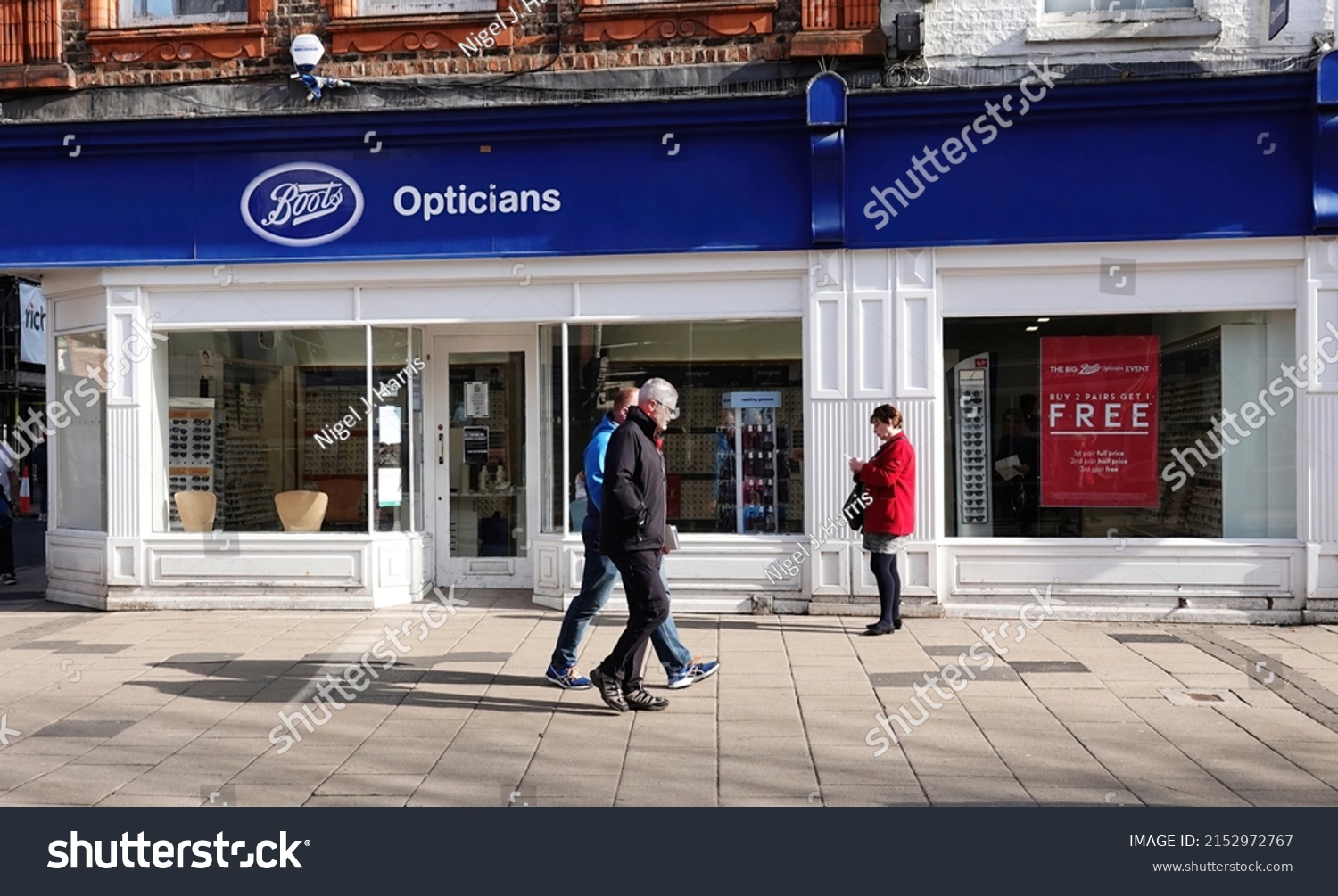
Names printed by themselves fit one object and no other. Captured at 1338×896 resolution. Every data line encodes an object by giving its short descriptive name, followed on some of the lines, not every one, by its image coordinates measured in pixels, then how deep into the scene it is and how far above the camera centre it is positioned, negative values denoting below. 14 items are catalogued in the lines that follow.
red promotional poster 10.64 +0.24
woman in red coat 9.64 -0.40
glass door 11.96 -0.12
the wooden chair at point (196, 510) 11.62 -0.46
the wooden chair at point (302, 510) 11.59 -0.47
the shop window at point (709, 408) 10.98 +0.39
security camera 10.79 +3.39
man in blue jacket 7.72 -0.95
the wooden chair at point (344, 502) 11.55 -0.40
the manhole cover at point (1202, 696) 7.52 -1.49
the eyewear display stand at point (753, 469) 11.05 -0.14
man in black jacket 7.23 -0.53
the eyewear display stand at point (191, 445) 11.69 +0.14
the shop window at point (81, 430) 11.83 +0.29
